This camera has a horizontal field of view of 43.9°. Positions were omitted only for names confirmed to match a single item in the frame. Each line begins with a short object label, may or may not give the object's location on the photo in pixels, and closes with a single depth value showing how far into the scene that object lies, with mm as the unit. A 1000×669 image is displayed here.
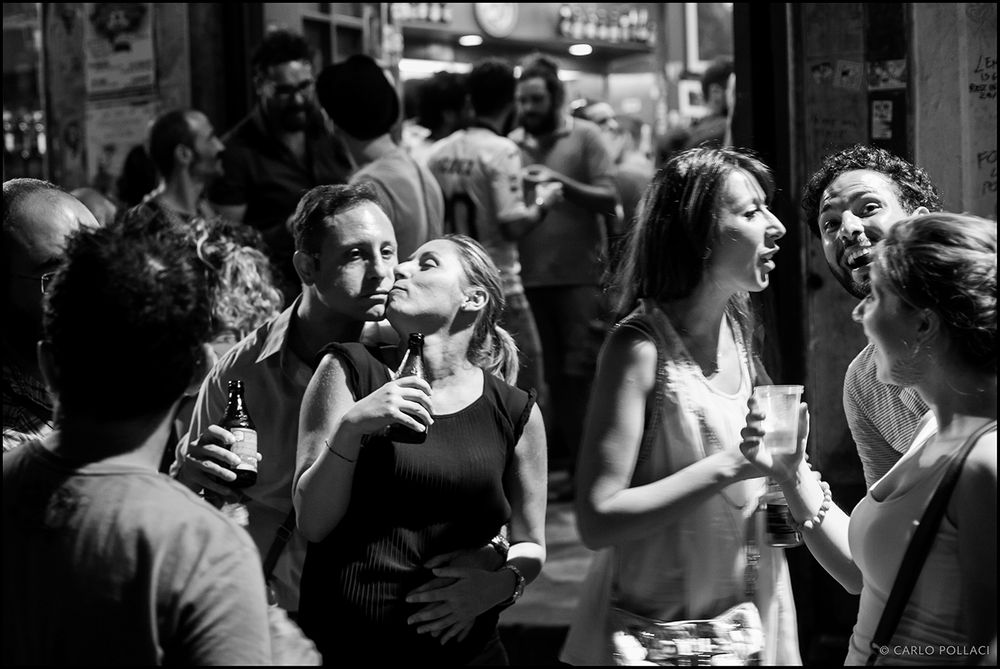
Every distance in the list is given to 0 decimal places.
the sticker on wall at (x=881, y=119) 4551
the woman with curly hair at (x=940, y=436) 1967
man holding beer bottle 3205
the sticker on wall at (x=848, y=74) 4598
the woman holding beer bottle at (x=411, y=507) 2699
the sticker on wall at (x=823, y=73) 4637
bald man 2498
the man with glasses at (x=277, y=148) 5504
